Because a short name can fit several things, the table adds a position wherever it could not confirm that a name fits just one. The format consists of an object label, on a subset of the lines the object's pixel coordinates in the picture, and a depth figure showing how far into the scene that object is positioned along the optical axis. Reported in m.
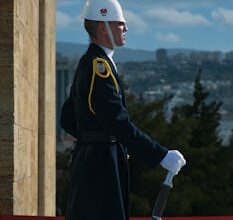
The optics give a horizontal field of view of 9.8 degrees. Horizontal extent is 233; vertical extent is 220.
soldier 5.26
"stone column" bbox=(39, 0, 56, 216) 10.94
